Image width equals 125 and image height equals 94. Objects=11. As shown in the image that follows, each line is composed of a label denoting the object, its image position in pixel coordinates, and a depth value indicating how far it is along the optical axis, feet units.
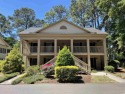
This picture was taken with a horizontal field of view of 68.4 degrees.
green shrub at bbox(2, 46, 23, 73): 37.83
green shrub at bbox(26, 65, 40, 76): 34.40
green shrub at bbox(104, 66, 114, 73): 40.50
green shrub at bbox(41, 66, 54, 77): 32.77
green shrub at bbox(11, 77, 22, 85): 26.47
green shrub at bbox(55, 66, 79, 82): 29.00
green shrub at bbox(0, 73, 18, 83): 29.14
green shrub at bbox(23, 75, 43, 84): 27.80
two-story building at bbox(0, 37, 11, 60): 67.24
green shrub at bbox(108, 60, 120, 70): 46.12
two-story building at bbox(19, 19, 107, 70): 43.94
